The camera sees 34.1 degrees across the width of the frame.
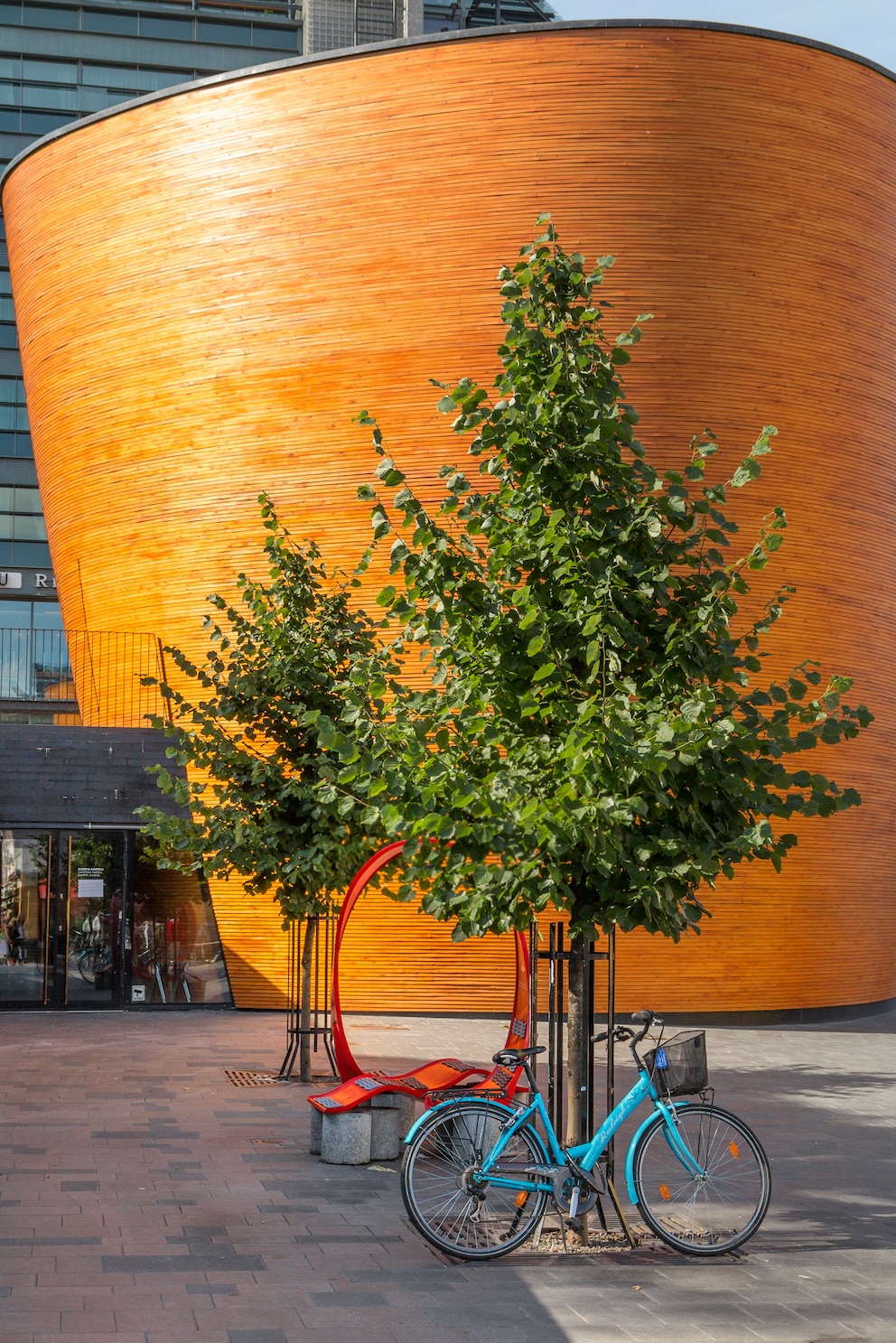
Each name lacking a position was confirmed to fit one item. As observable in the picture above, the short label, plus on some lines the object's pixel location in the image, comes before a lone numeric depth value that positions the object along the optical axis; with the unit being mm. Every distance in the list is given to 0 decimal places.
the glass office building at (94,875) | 20406
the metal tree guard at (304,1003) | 14336
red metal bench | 10383
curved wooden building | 18906
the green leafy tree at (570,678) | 7730
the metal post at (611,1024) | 8273
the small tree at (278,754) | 13680
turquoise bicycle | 7605
